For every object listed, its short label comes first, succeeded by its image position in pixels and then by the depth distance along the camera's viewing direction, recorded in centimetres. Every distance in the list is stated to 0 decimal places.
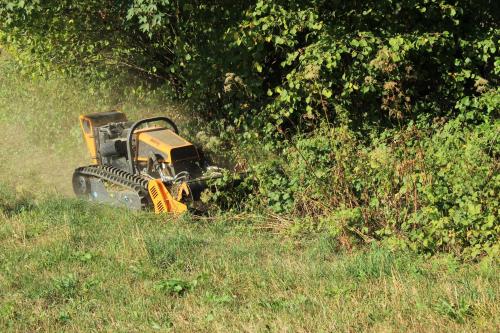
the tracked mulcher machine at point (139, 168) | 1791
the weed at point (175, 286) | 1142
